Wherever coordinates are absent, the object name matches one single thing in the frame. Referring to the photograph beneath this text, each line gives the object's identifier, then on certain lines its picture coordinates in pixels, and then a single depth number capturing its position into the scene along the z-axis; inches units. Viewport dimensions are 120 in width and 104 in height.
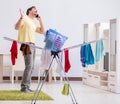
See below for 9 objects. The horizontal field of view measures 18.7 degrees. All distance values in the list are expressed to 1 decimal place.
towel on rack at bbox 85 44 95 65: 186.1
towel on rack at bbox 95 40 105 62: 192.6
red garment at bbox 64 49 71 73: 184.5
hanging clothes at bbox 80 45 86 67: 187.8
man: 233.6
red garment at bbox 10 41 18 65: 190.1
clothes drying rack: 180.9
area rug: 212.8
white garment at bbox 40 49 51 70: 185.3
